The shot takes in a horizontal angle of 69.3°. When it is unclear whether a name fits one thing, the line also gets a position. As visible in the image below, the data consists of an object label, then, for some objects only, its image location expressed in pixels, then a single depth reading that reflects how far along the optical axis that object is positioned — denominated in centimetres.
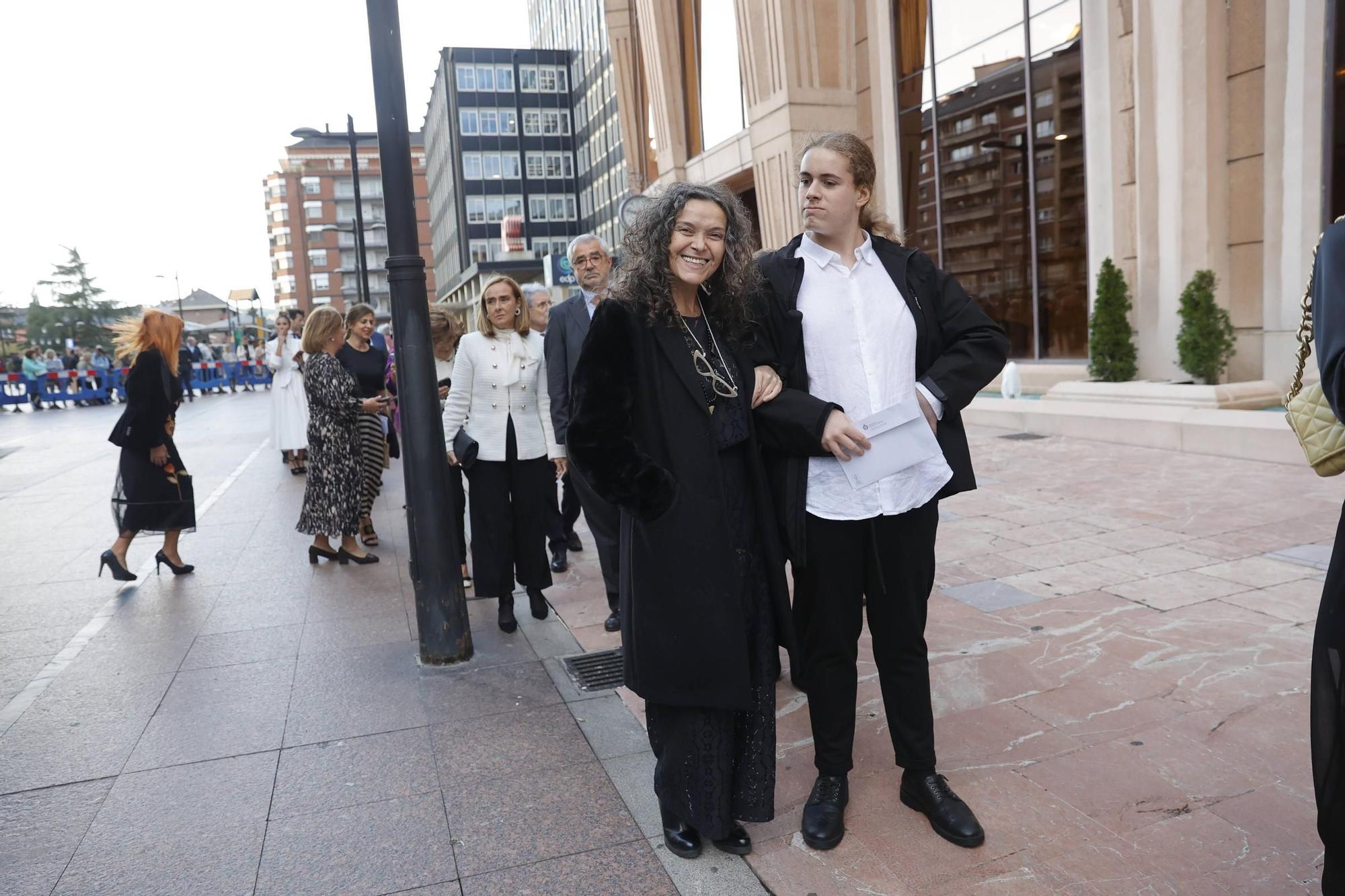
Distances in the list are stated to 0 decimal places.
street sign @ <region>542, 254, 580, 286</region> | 2523
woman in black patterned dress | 691
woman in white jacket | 531
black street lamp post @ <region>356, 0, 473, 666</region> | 455
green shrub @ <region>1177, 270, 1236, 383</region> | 1031
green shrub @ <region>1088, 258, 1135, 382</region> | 1146
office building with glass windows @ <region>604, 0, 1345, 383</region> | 1030
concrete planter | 975
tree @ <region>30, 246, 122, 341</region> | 7812
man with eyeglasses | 502
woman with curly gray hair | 258
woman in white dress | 1195
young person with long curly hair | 277
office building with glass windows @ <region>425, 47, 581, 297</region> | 8300
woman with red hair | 659
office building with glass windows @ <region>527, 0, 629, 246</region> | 7181
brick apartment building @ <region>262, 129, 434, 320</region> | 11212
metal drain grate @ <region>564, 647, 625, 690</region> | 432
